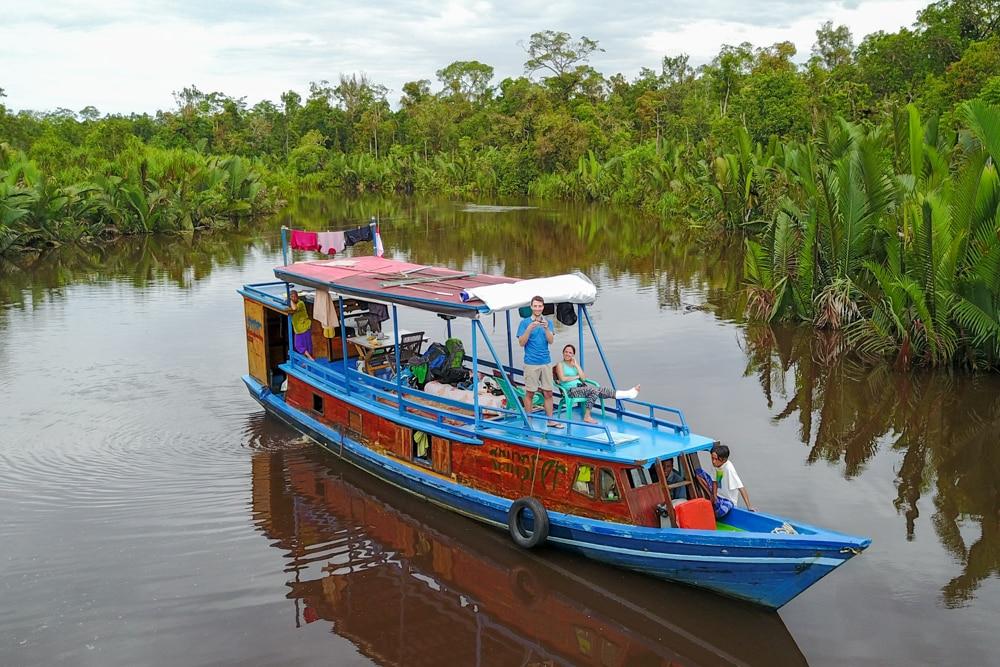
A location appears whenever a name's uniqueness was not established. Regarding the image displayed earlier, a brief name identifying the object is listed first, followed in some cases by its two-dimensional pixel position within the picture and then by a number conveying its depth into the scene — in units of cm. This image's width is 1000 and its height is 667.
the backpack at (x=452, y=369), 1160
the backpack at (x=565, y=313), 1050
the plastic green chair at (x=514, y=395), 981
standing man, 993
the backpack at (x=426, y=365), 1156
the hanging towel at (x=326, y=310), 1195
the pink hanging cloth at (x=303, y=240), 1367
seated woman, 971
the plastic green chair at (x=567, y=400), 973
